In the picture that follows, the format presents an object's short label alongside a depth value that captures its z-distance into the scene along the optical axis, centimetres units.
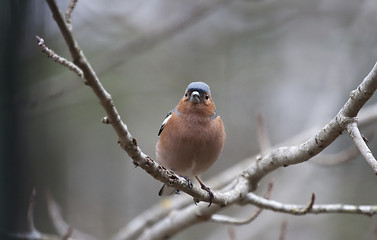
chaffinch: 834
